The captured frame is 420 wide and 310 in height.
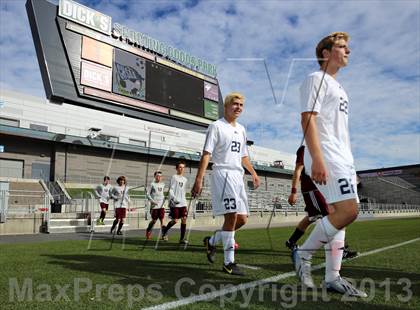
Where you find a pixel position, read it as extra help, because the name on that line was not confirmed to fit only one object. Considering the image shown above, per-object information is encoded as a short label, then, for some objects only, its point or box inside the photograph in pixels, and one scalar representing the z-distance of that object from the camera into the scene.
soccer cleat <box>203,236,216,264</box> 5.13
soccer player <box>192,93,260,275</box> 4.44
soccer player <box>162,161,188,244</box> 9.02
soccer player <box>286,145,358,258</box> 3.82
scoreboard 24.11
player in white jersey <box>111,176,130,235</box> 11.01
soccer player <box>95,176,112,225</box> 13.45
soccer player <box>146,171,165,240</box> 10.05
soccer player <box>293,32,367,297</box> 2.99
